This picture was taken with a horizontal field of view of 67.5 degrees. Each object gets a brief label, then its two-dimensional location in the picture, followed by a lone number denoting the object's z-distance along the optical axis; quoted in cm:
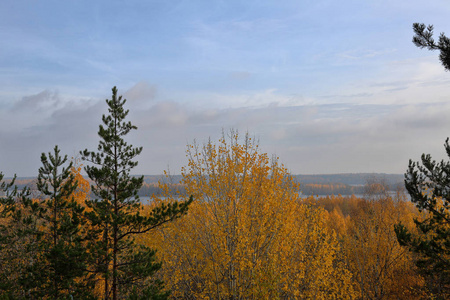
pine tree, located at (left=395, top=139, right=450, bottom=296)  1041
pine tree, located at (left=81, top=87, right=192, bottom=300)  1160
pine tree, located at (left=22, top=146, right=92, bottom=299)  1162
